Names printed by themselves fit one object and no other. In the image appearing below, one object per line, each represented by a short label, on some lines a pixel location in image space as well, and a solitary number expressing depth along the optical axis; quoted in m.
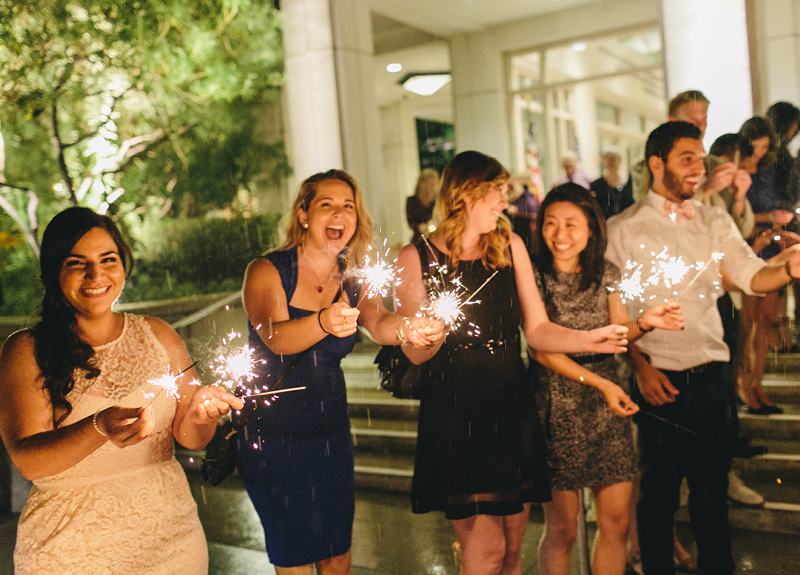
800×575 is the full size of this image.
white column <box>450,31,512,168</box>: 13.84
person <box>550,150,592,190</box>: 9.33
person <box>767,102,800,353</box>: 5.14
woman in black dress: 2.86
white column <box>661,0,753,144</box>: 6.68
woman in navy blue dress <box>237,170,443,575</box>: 2.78
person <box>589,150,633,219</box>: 5.73
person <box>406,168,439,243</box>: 7.08
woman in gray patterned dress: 3.02
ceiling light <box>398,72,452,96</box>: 17.02
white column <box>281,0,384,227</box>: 9.67
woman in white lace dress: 2.09
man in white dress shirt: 3.27
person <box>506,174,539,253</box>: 8.23
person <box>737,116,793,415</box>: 4.99
